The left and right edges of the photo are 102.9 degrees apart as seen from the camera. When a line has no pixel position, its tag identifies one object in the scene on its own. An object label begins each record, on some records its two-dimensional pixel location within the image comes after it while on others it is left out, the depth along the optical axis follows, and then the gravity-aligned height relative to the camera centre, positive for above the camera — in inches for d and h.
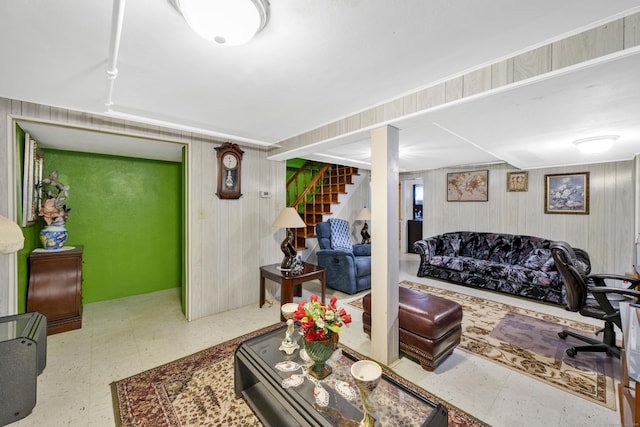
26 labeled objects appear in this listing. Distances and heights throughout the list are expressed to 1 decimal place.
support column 85.5 -10.8
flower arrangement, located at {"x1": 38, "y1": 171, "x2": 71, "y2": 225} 109.4 +4.5
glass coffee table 47.3 -38.3
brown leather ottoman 84.0 -39.7
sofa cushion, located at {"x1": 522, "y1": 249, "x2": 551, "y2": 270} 158.8 -29.7
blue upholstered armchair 156.7 -31.0
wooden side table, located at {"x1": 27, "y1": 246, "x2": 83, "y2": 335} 103.4 -32.0
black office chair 84.7 -32.4
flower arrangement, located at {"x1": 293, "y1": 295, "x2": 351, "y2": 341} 56.1 -24.3
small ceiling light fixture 108.8 +30.2
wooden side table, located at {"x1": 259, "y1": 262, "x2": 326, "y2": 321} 119.0 -32.0
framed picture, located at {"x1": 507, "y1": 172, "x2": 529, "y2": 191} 190.4 +23.6
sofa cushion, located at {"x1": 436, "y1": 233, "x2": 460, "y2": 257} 200.8 -26.2
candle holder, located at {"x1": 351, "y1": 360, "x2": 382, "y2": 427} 44.8 -30.9
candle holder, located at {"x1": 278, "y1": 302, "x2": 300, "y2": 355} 68.0 -34.7
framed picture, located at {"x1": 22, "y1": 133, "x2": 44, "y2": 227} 94.7 +11.7
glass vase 57.2 -31.6
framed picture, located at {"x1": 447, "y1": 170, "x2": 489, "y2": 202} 209.3 +22.0
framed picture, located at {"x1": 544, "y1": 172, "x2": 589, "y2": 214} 168.5 +13.0
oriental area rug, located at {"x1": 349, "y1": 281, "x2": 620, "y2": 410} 78.8 -52.2
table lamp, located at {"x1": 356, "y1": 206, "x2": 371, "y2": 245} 224.7 -6.4
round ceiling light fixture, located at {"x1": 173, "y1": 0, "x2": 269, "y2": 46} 39.4 +31.8
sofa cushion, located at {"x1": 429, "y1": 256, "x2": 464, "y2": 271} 177.0 -36.0
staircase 192.3 +17.7
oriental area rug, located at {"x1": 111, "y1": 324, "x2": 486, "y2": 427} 64.7 -52.6
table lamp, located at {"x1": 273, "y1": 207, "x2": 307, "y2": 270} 130.1 -7.3
